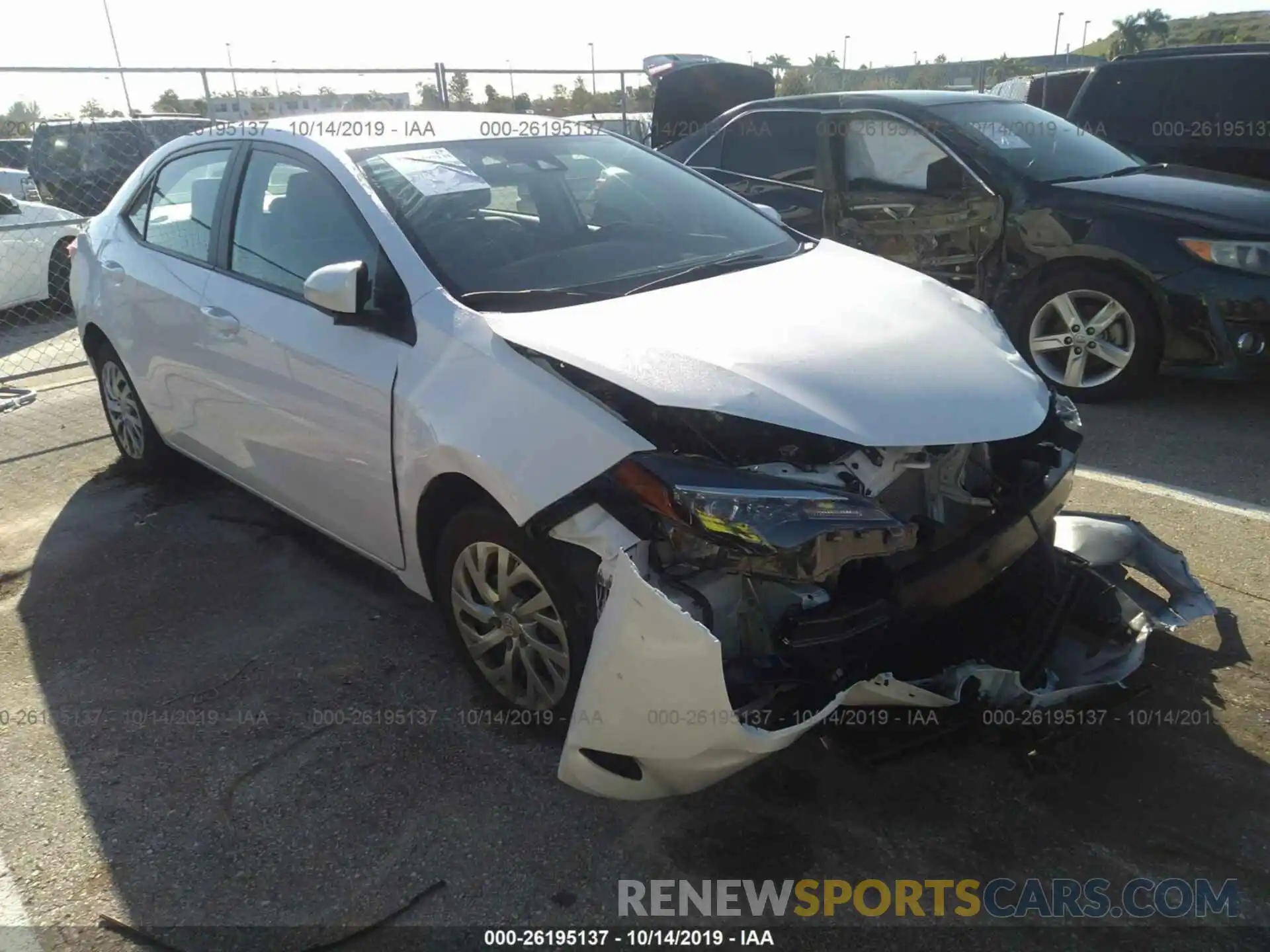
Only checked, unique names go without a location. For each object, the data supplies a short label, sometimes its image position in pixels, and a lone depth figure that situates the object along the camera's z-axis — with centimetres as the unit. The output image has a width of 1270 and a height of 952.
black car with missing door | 504
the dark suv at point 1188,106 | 696
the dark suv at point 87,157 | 1327
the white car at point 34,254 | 904
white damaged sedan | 223
